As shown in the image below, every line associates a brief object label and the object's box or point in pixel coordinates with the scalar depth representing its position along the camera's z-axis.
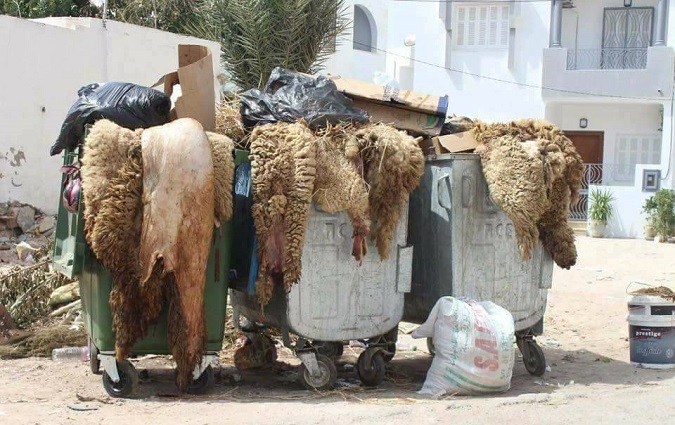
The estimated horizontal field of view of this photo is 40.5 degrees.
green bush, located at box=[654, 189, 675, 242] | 19.11
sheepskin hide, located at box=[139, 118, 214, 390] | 5.18
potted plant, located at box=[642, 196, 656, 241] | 19.48
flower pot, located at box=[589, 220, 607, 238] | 20.06
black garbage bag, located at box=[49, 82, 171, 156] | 5.71
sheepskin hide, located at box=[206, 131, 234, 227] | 5.38
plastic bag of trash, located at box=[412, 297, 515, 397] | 5.77
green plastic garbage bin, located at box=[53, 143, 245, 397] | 5.38
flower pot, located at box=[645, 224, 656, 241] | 19.48
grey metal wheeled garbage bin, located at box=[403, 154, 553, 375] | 6.21
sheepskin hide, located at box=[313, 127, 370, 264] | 5.66
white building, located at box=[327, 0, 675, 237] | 22.33
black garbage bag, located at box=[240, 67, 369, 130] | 5.96
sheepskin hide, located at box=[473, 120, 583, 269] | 6.14
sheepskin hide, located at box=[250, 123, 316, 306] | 5.52
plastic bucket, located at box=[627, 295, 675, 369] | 6.71
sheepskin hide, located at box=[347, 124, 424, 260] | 5.87
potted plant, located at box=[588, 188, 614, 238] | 20.05
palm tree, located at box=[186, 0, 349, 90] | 15.02
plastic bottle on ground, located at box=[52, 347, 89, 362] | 6.68
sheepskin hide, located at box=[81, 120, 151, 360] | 5.13
